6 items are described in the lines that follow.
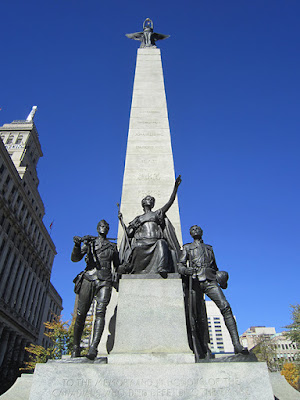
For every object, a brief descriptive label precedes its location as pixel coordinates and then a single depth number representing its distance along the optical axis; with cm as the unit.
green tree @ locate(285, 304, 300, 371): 2931
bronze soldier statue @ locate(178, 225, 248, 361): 560
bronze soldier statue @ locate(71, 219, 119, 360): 582
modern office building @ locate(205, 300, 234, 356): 12920
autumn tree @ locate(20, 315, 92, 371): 2769
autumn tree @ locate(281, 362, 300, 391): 4572
